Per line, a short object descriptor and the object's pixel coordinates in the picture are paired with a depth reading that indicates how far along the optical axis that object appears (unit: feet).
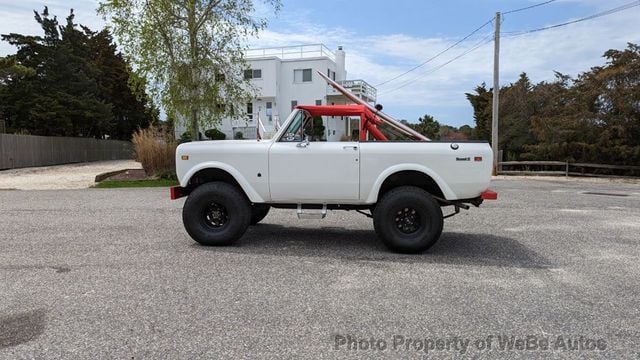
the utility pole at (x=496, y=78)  77.25
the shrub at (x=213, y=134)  102.36
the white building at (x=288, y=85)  132.87
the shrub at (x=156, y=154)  63.57
